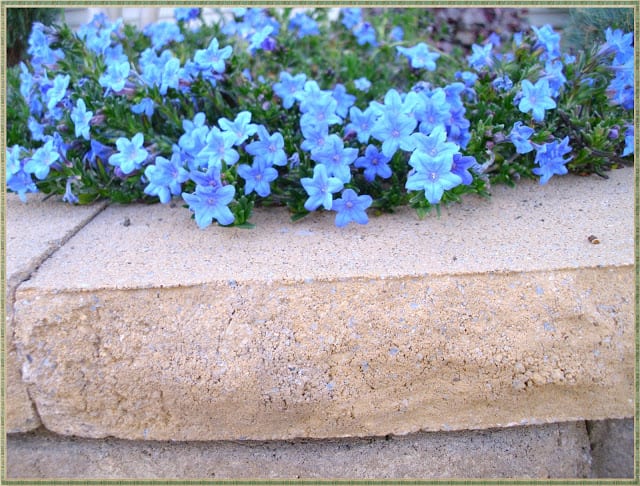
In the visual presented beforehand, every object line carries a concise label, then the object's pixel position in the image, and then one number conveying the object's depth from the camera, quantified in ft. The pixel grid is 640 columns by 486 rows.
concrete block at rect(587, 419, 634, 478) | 1.51
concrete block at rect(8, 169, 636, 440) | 1.39
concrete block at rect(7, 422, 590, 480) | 1.48
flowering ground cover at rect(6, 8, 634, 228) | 1.52
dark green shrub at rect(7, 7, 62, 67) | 2.06
